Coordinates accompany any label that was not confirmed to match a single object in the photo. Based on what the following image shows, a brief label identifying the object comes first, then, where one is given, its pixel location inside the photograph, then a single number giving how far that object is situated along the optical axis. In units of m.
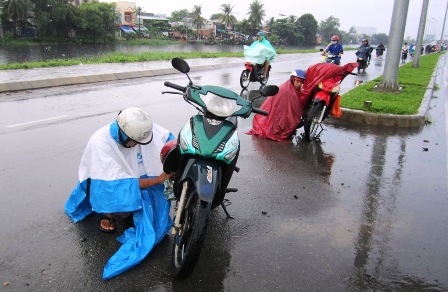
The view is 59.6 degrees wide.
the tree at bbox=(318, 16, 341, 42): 133.26
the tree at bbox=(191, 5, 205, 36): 93.04
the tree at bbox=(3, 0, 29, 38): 57.59
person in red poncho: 6.82
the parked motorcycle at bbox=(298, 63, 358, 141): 6.77
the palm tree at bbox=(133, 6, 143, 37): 87.76
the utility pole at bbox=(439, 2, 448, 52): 48.57
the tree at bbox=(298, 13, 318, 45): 104.19
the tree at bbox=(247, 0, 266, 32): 93.00
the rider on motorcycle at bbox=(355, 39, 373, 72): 21.20
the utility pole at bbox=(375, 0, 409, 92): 10.32
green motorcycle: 2.79
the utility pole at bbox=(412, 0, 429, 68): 20.00
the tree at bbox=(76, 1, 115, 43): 63.25
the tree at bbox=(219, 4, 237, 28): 95.40
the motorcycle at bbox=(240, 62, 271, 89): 12.83
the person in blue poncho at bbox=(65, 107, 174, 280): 3.14
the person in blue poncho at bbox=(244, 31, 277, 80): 12.92
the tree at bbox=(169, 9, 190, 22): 107.89
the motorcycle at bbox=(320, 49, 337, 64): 12.74
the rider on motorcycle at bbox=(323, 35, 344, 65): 13.55
